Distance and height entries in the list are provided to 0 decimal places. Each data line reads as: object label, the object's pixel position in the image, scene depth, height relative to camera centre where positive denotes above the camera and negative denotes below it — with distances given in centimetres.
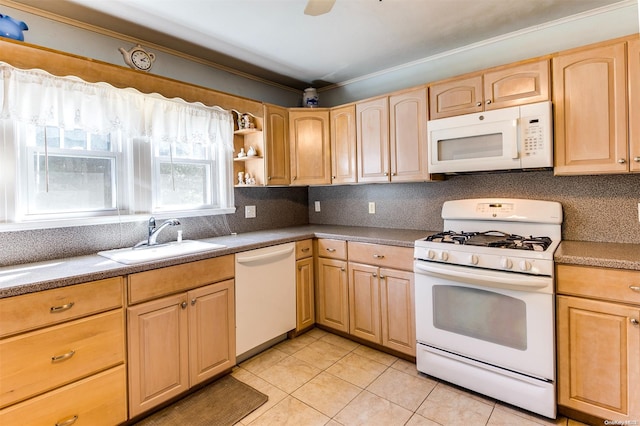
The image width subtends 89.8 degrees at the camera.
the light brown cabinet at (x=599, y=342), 157 -70
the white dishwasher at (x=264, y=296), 235 -65
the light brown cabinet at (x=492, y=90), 203 +81
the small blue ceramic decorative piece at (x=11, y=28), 166 +101
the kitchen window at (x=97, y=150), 182 +46
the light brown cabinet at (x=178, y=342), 178 -78
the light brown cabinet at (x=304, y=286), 278 -66
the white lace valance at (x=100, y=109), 173 +69
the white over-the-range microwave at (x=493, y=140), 199 +45
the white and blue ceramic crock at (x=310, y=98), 326 +116
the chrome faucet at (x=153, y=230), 228 -11
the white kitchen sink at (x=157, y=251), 189 -24
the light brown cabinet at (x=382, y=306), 236 -75
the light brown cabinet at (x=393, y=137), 253 +61
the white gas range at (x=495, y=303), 175 -58
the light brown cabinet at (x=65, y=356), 138 -65
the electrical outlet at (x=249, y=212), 308 +1
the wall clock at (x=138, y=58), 219 +110
